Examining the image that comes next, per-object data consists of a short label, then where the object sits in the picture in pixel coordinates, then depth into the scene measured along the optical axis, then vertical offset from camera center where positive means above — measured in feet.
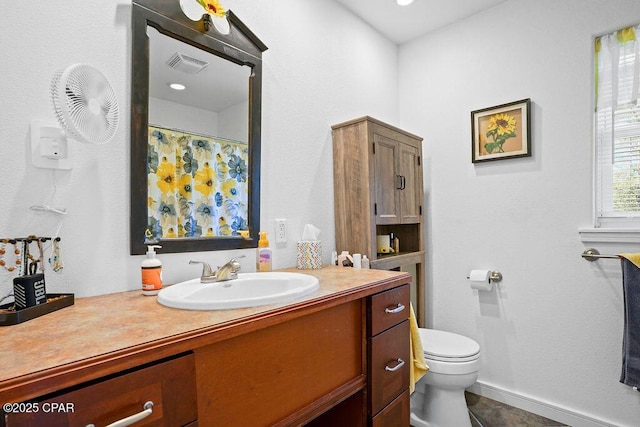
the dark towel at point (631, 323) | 5.16 -1.68
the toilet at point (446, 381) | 5.60 -2.85
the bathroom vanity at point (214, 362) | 1.91 -1.09
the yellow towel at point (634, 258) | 5.15 -0.65
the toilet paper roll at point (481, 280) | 6.89 -1.32
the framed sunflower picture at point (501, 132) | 6.60 +1.80
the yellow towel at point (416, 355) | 5.30 -2.22
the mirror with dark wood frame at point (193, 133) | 4.04 +1.19
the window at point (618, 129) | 5.60 +1.54
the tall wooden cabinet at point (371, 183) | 6.12 +0.68
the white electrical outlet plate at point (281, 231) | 5.57 -0.21
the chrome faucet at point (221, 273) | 4.13 -0.70
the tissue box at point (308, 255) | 5.58 -0.63
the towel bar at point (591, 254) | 5.76 -0.67
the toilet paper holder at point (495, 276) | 6.93 -1.25
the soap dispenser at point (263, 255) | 5.11 -0.57
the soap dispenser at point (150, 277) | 3.66 -0.65
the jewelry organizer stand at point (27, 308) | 2.65 -0.75
